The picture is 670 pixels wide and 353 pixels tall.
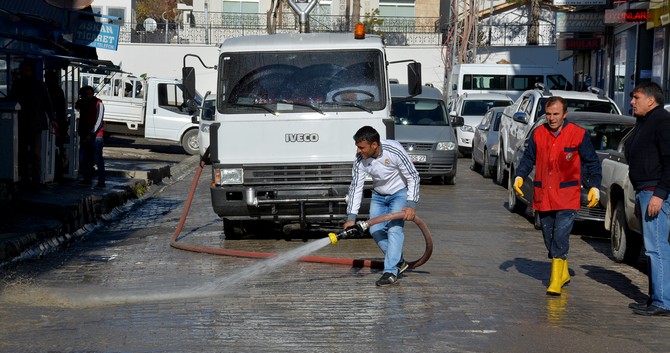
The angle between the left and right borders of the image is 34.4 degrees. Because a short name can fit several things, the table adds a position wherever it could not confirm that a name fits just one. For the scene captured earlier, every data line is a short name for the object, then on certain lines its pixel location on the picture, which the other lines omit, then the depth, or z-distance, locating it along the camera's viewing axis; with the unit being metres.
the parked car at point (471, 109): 31.55
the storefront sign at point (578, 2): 33.97
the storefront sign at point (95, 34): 23.00
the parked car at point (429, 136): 22.33
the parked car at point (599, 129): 15.94
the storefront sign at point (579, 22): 38.06
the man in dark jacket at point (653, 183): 9.10
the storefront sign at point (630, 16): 29.23
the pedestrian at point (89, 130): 19.72
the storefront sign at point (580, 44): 40.28
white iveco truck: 13.22
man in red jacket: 9.99
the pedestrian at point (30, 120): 17.38
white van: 38.97
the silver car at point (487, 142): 23.84
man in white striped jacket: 10.35
